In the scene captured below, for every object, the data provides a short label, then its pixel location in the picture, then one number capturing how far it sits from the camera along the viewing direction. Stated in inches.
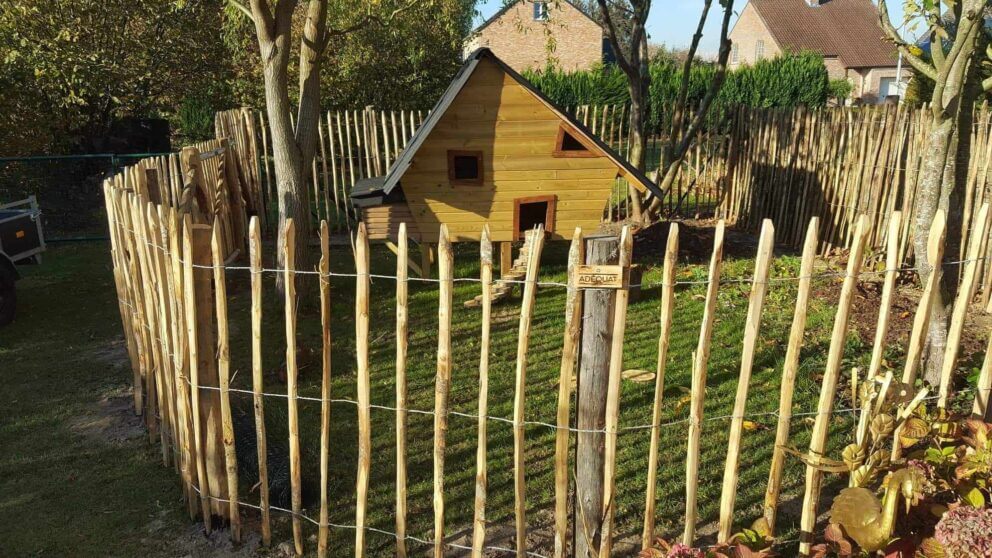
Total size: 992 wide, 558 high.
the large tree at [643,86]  448.8
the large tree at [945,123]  187.9
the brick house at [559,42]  1598.2
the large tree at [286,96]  293.0
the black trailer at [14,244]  306.7
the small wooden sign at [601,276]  123.8
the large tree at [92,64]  532.1
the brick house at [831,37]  1781.5
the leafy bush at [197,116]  681.6
